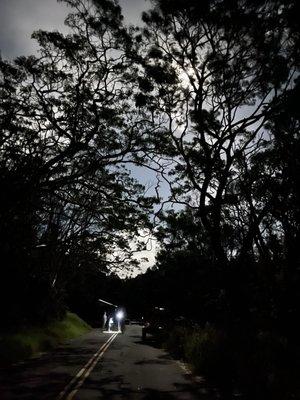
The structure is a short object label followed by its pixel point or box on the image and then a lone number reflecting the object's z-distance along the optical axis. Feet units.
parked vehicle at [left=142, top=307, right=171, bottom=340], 110.52
